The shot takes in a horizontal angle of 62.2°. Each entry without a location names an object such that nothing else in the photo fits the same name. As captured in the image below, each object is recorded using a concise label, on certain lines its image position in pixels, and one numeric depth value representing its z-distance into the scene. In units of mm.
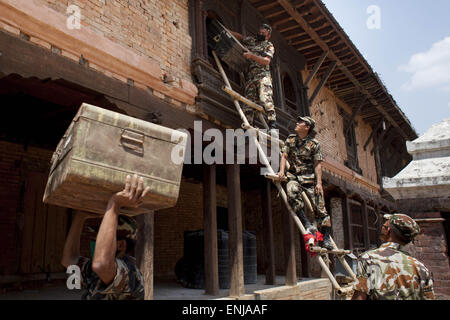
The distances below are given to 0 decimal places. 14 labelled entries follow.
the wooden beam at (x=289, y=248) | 7844
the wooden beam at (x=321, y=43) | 8960
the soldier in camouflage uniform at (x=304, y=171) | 5633
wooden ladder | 4672
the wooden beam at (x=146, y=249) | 4648
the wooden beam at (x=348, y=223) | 11270
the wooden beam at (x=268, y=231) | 8062
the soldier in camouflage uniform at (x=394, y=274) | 2391
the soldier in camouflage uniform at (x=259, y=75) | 7039
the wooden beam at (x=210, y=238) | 6148
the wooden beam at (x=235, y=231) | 6254
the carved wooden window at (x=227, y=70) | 7902
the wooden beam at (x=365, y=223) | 12645
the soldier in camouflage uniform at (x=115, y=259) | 1821
